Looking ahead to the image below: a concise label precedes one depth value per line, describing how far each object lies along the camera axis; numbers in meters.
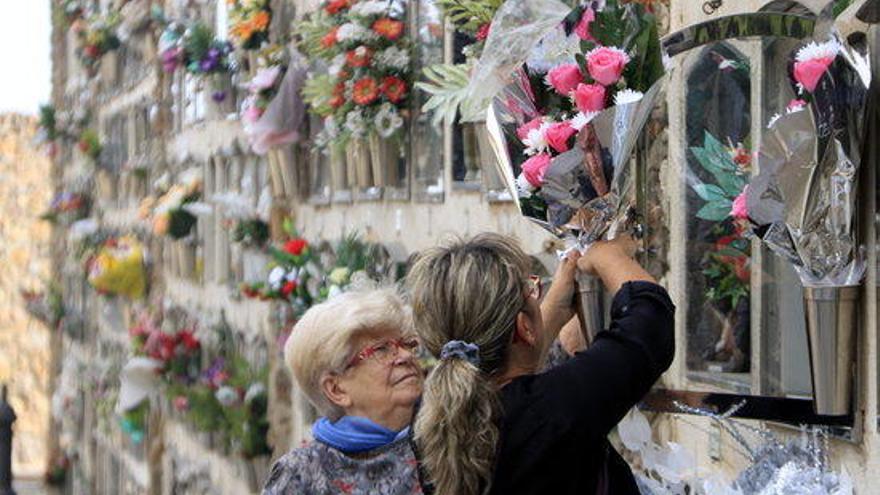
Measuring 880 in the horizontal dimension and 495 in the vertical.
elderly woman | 4.23
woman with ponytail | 3.46
